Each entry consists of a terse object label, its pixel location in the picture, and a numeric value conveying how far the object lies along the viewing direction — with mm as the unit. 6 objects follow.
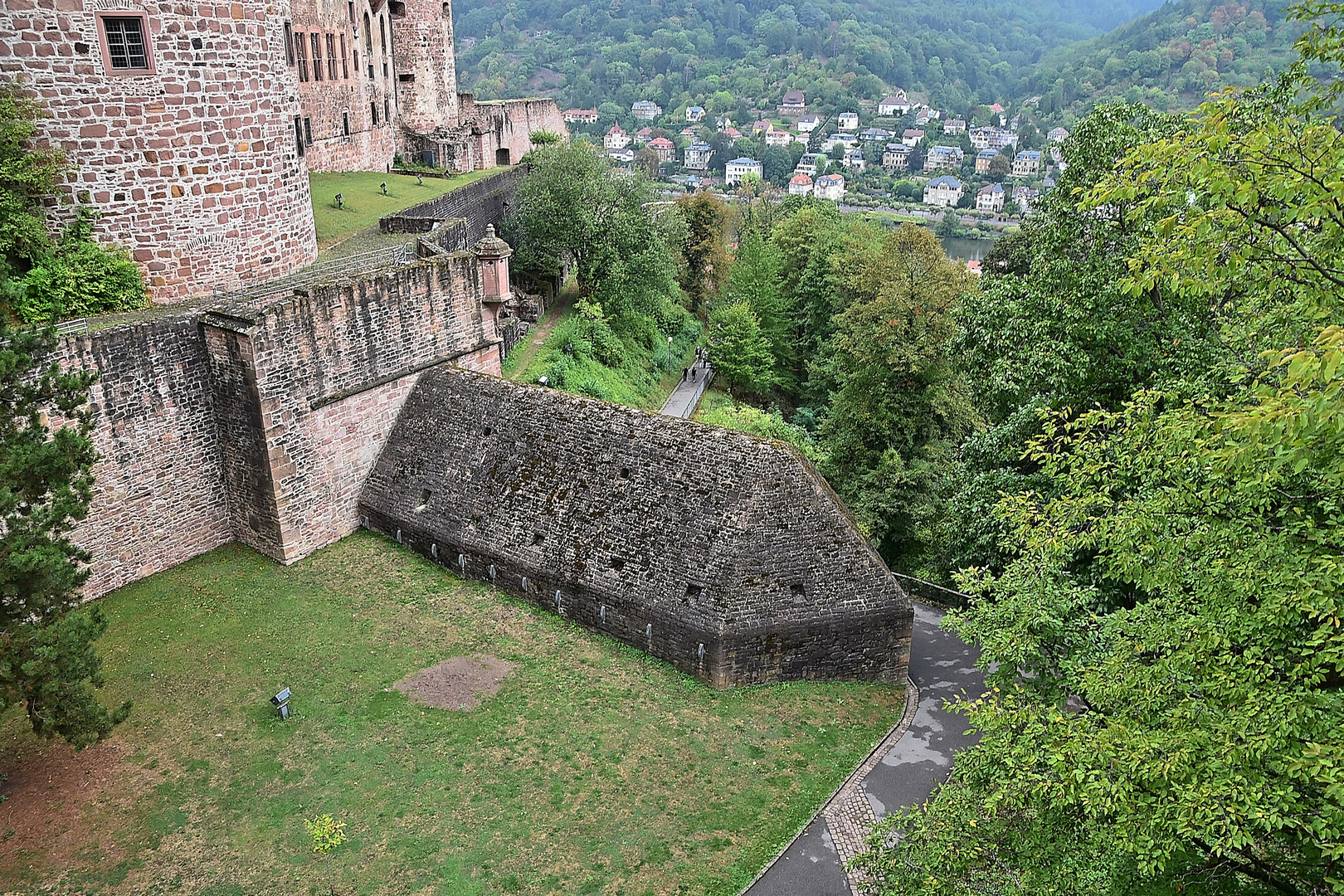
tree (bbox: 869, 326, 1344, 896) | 7270
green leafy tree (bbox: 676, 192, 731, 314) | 53906
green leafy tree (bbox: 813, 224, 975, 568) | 29000
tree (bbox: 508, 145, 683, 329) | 37406
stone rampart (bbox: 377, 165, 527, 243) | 29078
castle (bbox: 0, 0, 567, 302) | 16359
